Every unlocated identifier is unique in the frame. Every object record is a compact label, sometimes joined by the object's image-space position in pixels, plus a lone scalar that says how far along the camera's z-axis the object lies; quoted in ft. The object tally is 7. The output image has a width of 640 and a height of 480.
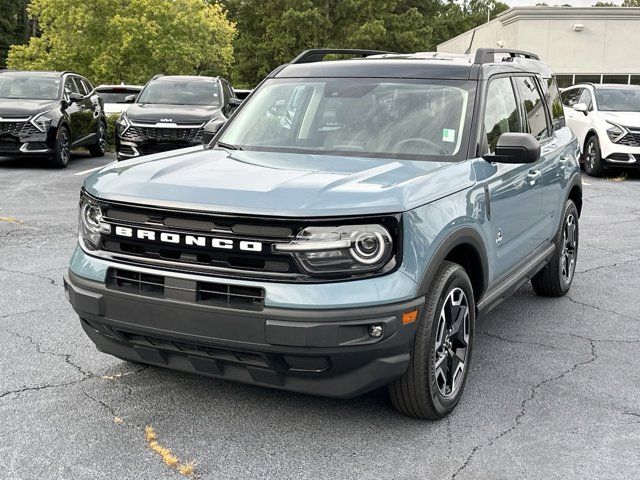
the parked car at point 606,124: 45.80
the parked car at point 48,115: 42.78
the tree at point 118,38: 97.76
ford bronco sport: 10.45
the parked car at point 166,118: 42.09
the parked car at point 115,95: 63.36
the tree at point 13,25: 201.00
